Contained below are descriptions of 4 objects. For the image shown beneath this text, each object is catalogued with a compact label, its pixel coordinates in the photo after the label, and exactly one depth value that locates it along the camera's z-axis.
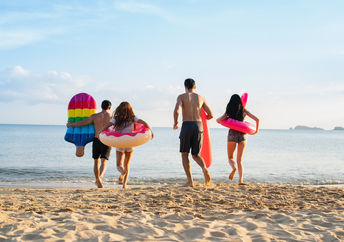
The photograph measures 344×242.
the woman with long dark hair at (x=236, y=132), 7.05
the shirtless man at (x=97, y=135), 7.02
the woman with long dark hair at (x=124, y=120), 6.53
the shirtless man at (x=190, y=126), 6.44
